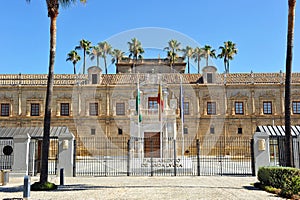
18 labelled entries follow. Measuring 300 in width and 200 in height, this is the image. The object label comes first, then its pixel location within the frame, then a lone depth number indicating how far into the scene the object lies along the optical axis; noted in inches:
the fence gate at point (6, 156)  681.6
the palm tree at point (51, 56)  491.2
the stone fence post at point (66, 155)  642.8
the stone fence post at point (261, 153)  643.5
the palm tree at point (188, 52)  2194.8
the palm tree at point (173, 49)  1974.7
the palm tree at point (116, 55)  2127.2
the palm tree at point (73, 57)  1926.7
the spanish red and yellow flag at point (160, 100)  1005.4
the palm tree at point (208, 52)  1991.9
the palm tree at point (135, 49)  2108.8
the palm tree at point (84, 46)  1947.6
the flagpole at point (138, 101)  1029.5
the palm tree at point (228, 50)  1945.1
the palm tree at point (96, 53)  2110.5
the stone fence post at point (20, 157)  637.9
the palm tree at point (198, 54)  2219.2
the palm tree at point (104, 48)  2194.9
